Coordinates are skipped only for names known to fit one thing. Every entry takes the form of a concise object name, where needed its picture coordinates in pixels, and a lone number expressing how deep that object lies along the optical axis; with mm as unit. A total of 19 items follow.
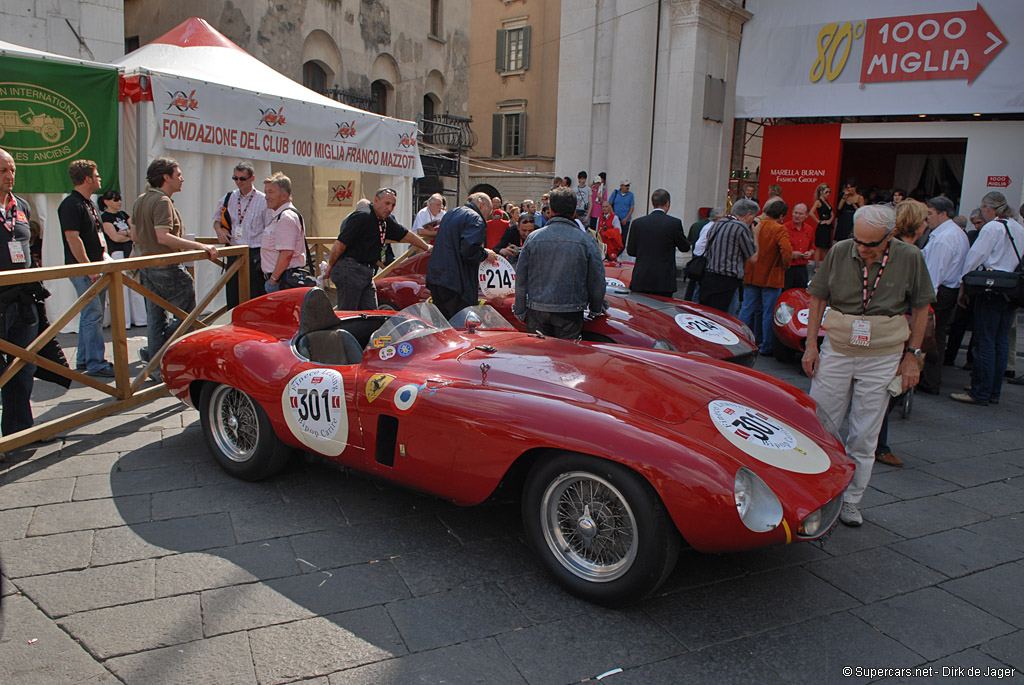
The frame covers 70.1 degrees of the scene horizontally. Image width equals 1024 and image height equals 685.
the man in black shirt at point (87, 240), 5480
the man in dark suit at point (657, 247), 7355
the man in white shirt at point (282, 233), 6273
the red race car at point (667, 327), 5777
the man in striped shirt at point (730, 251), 7078
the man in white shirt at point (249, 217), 7102
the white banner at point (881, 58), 11578
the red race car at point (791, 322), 7105
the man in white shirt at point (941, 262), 6562
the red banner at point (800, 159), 14203
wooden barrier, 4219
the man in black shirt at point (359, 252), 6047
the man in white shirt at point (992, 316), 6273
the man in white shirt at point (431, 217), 7934
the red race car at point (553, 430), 2664
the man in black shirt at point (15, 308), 4262
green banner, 7320
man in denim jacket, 4789
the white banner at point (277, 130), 8266
